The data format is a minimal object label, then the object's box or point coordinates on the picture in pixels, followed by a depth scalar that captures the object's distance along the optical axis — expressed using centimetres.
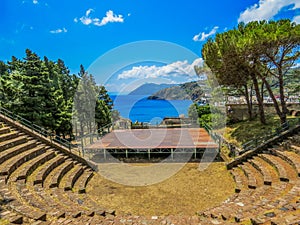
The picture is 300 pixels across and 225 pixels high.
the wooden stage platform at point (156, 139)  1180
